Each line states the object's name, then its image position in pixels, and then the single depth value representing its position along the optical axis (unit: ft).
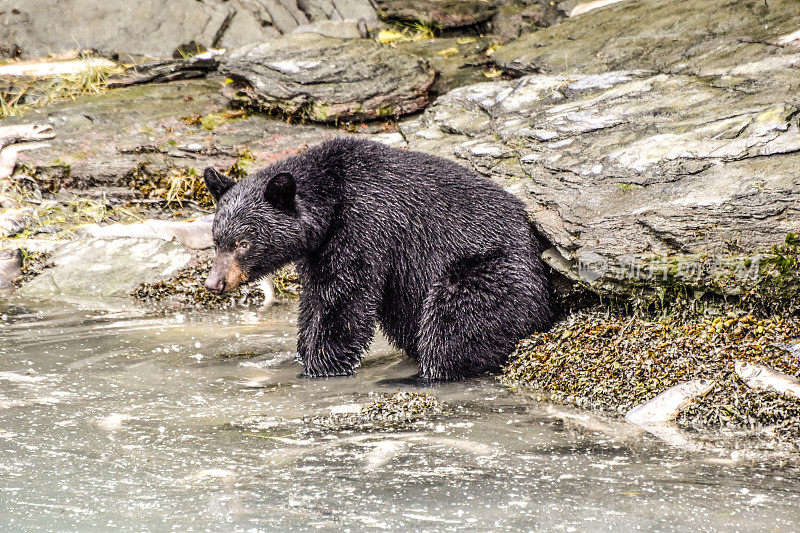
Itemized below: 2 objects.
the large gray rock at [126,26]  88.74
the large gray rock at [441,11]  91.74
